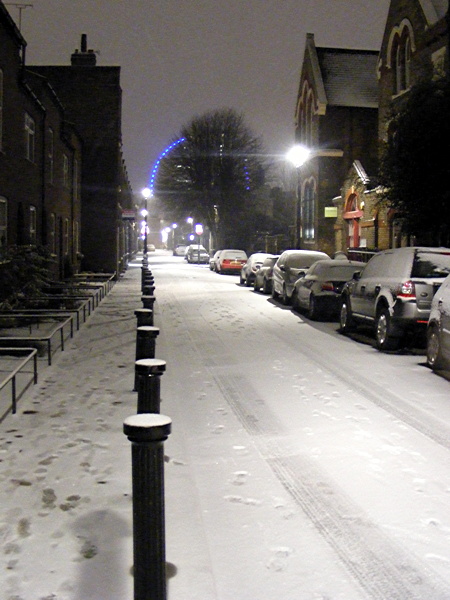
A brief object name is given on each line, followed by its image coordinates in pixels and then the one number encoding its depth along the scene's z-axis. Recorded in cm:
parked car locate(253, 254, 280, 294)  2708
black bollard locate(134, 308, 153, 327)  964
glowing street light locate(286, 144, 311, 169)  2955
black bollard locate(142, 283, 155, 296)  1356
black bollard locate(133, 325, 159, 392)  814
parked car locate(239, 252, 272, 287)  3105
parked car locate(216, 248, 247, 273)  4412
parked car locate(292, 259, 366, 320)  1827
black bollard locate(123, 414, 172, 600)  348
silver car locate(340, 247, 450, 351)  1241
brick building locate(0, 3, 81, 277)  1844
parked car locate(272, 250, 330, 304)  2223
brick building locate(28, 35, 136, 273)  3703
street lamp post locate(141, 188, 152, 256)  4906
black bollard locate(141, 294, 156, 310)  1132
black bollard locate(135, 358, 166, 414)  561
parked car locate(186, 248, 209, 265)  6506
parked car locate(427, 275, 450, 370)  1025
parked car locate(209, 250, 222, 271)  4657
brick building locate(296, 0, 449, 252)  2791
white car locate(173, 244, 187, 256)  9311
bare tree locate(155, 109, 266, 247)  6394
